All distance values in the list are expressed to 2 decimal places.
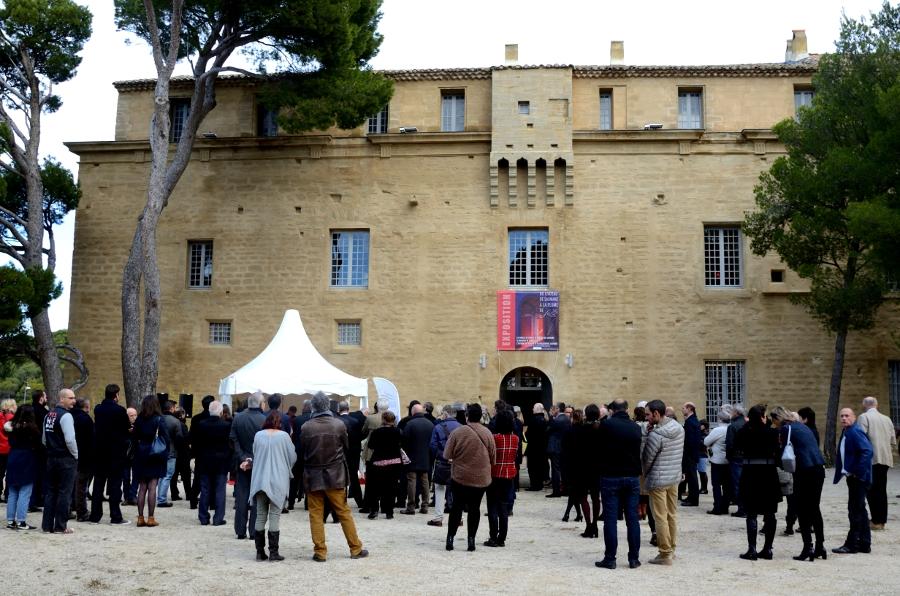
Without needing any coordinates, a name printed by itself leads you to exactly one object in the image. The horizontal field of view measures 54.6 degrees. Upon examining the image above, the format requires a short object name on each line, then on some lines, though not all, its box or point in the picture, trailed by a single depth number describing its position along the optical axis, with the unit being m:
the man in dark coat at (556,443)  14.00
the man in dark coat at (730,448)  11.39
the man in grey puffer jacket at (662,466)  8.51
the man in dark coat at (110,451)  10.64
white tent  15.73
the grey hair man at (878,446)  10.06
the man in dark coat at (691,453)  12.57
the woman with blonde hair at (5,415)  11.55
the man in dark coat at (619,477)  8.41
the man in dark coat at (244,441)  9.87
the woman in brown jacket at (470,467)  9.03
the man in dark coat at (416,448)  12.02
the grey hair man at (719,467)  12.23
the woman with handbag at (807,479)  8.84
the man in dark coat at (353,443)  11.80
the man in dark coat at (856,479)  9.26
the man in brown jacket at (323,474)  8.45
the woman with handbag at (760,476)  8.75
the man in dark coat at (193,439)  11.00
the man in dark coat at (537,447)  14.65
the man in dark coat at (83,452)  10.30
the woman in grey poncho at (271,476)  8.55
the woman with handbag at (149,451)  10.42
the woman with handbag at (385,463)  11.23
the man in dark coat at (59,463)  9.81
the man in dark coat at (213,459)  10.70
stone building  20.98
